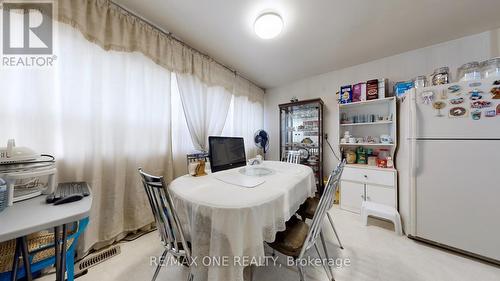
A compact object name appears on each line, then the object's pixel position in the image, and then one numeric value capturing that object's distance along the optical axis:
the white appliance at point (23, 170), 0.84
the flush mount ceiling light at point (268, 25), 1.63
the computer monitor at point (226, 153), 1.40
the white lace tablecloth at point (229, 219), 0.78
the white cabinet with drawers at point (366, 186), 2.12
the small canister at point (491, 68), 1.46
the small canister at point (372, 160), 2.47
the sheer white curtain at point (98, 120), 1.22
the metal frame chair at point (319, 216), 0.94
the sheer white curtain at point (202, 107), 2.22
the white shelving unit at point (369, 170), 2.15
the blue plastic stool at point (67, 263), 0.81
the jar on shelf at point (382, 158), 2.32
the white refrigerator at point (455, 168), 1.39
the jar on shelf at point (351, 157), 2.64
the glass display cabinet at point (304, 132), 3.03
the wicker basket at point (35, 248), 0.83
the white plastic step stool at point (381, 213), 1.87
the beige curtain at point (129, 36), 1.38
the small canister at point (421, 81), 1.98
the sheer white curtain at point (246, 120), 3.09
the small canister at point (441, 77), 1.76
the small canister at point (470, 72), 1.54
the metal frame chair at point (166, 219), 0.84
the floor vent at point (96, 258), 1.29
